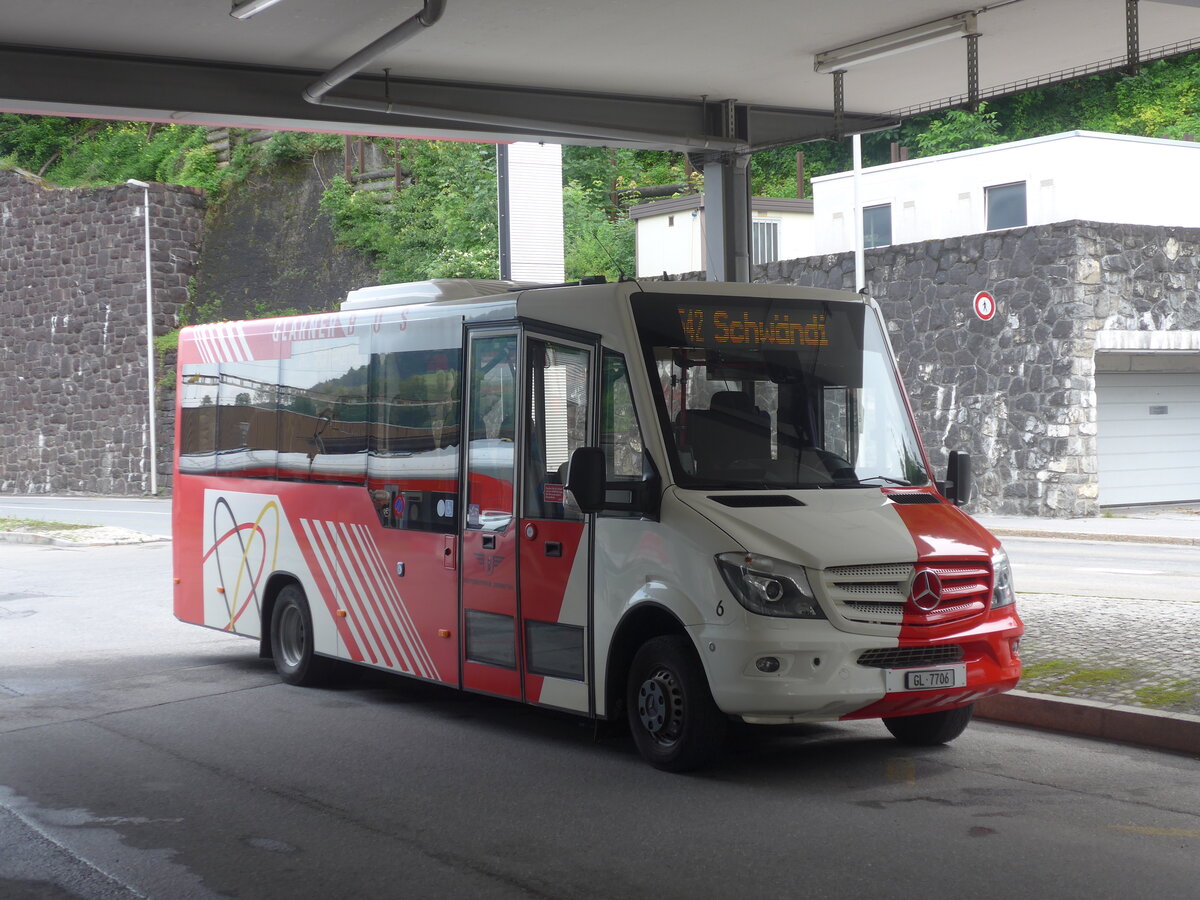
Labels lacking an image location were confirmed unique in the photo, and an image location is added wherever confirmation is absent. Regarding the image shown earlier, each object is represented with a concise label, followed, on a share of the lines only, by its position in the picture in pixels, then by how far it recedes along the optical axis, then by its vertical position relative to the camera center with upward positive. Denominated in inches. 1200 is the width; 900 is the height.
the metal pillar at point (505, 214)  860.0 +136.1
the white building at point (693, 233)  1563.7 +232.0
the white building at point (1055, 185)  1165.1 +206.0
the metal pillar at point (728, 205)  592.4 +96.5
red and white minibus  295.7 -17.0
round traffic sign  1056.2 +94.5
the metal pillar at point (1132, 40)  446.9 +122.4
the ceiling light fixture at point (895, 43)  470.0 +130.9
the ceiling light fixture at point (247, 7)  397.4 +120.4
